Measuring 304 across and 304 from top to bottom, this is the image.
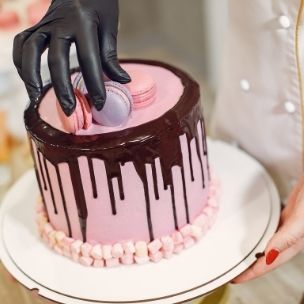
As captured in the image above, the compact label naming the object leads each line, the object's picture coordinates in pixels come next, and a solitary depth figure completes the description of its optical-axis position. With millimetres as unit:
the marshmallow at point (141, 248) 774
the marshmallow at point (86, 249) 780
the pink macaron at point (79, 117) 733
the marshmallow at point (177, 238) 783
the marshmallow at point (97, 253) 776
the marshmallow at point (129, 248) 773
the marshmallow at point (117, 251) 773
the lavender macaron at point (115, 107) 728
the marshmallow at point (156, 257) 779
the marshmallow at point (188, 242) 791
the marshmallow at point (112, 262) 780
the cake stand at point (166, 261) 752
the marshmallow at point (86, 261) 782
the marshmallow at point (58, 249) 800
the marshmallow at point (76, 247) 783
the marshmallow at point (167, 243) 780
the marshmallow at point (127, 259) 777
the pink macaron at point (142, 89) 752
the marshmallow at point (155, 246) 775
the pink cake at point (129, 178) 734
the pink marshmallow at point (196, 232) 790
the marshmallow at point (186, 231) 786
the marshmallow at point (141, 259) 778
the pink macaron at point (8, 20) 1028
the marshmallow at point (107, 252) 775
